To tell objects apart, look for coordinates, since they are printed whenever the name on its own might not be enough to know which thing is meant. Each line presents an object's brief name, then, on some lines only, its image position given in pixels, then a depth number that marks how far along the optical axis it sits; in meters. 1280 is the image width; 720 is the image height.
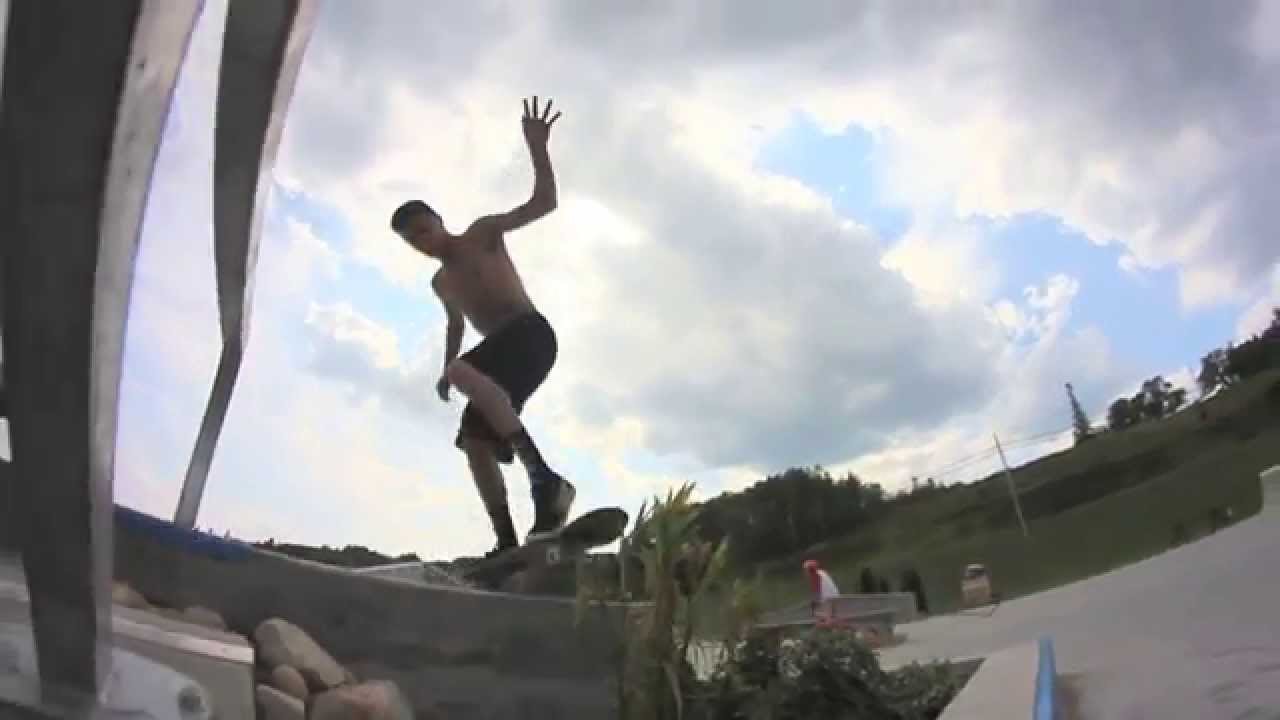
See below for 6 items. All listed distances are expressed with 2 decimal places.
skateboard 3.82
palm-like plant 3.55
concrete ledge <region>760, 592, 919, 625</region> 8.32
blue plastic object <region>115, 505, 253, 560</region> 3.06
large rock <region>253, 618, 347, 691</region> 3.16
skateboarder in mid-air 3.96
